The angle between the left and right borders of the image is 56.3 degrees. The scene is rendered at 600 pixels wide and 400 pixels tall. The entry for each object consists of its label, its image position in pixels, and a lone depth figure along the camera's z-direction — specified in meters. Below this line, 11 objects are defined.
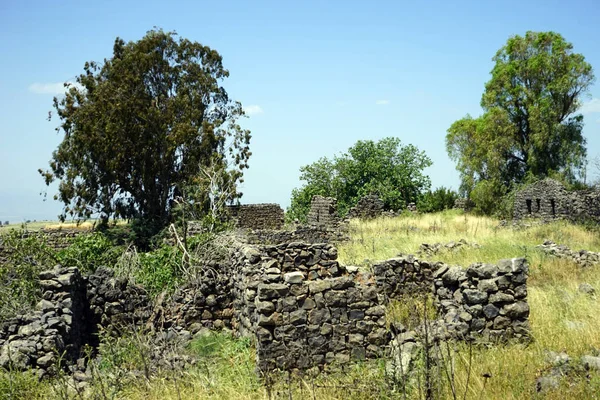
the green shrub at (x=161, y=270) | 11.91
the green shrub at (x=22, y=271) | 11.00
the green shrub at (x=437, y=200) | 38.88
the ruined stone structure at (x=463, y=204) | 39.91
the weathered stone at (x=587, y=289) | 10.71
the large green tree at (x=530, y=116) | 36.50
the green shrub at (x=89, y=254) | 13.92
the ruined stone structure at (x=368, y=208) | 30.31
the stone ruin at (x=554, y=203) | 25.83
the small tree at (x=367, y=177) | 37.59
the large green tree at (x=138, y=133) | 26.91
